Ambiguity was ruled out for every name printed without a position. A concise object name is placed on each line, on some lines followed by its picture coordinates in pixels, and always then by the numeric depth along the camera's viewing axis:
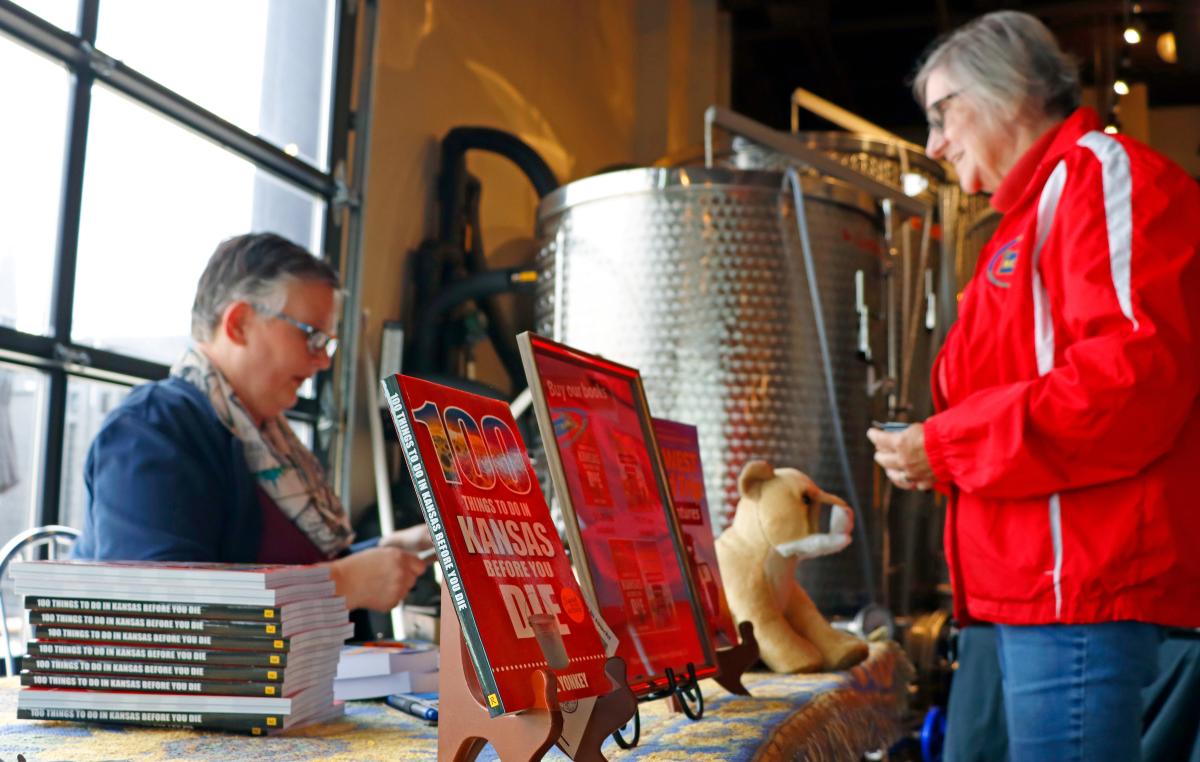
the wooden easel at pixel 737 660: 1.43
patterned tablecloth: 1.08
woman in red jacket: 1.47
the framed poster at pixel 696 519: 1.42
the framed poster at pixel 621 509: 1.12
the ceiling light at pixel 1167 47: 7.38
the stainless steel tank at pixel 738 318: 2.77
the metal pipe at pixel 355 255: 3.41
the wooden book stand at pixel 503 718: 0.90
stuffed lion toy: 1.69
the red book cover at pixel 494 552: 0.90
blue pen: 1.26
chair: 1.96
